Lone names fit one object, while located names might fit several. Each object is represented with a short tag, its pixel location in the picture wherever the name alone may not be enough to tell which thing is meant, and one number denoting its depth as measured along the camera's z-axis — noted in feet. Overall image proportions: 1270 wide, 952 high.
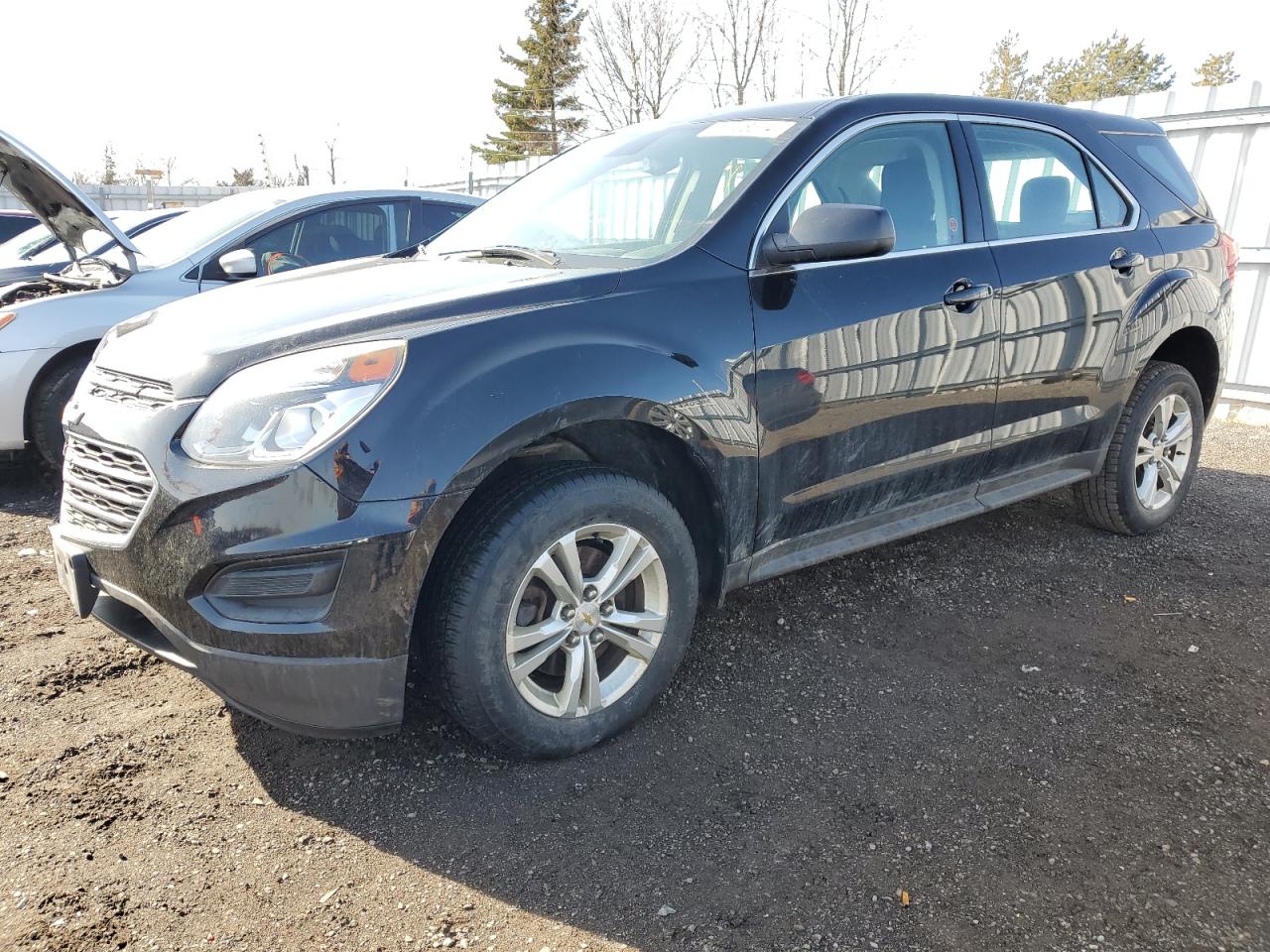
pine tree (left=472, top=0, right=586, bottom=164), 116.26
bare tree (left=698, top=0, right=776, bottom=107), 63.31
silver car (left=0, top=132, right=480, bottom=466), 14.97
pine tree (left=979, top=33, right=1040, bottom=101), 143.02
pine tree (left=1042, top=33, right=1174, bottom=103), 144.25
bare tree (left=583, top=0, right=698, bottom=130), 74.95
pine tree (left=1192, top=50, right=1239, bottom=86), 147.00
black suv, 6.71
